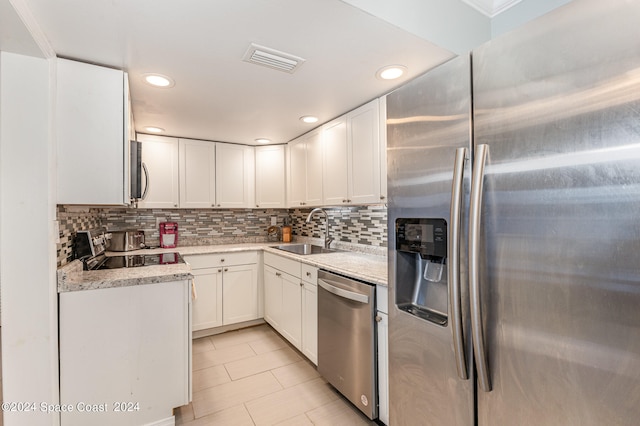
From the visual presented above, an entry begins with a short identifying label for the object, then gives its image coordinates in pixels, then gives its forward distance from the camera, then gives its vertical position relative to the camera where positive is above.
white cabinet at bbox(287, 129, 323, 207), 2.98 +0.48
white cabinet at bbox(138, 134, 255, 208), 3.18 +0.48
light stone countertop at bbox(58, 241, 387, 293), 1.60 -0.38
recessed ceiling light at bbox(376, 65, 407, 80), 1.78 +0.89
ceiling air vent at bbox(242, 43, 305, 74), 1.58 +0.89
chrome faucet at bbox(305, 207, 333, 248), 3.12 -0.28
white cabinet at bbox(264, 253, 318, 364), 2.34 -0.82
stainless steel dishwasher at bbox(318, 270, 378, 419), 1.70 -0.82
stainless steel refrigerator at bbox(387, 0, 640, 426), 0.72 -0.03
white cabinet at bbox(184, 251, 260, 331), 2.99 -0.81
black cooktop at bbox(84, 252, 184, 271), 2.05 -0.36
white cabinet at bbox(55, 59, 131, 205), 1.63 +0.47
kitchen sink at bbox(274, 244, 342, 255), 3.39 -0.42
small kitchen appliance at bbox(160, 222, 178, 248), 3.35 -0.24
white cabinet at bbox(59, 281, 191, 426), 1.56 -0.80
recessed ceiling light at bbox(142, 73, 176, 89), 1.86 +0.89
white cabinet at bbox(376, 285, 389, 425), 1.64 -0.81
